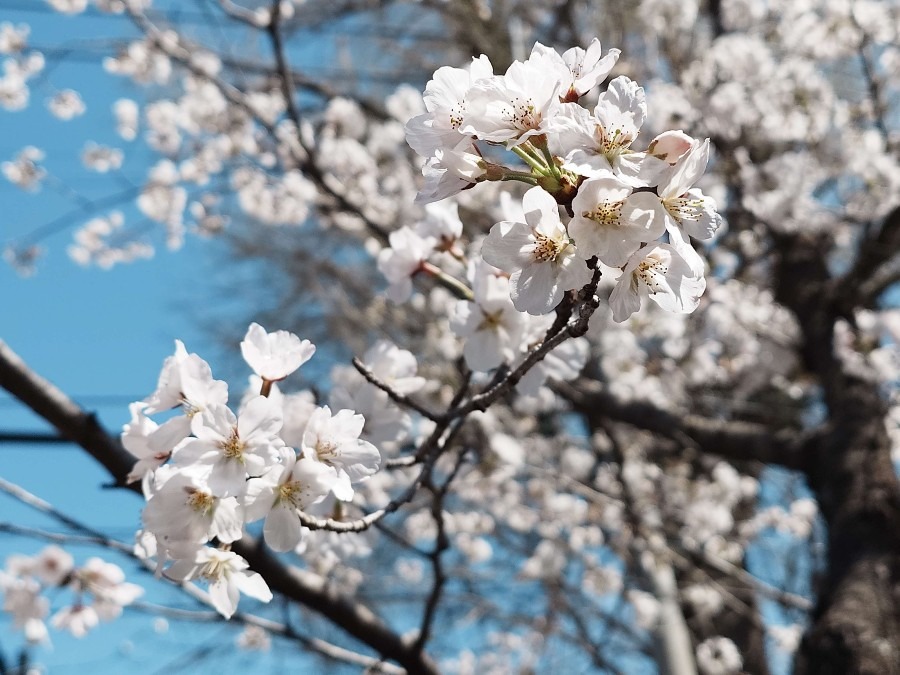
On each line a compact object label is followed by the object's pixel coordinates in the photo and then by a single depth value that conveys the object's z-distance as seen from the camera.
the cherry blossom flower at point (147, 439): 0.27
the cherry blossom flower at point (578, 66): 0.24
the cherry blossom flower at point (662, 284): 0.25
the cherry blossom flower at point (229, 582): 0.28
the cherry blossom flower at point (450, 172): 0.25
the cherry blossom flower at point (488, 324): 0.34
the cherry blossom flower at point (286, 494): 0.26
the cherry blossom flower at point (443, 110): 0.25
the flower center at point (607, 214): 0.23
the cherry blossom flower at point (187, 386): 0.27
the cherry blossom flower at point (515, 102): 0.24
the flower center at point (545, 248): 0.26
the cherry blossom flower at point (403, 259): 0.38
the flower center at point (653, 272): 0.25
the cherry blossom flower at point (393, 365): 0.37
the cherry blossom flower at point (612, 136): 0.23
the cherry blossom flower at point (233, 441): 0.25
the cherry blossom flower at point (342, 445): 0.27
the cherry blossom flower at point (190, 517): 0.26
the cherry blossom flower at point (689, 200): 0.24
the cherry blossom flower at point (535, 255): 0.25
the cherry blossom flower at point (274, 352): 0.29
